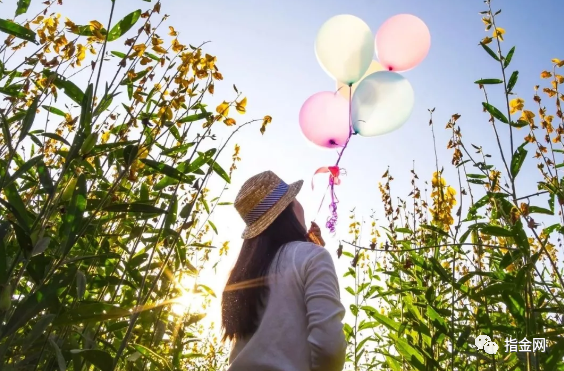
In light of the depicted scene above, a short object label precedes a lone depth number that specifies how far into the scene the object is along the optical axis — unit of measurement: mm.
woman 1373
